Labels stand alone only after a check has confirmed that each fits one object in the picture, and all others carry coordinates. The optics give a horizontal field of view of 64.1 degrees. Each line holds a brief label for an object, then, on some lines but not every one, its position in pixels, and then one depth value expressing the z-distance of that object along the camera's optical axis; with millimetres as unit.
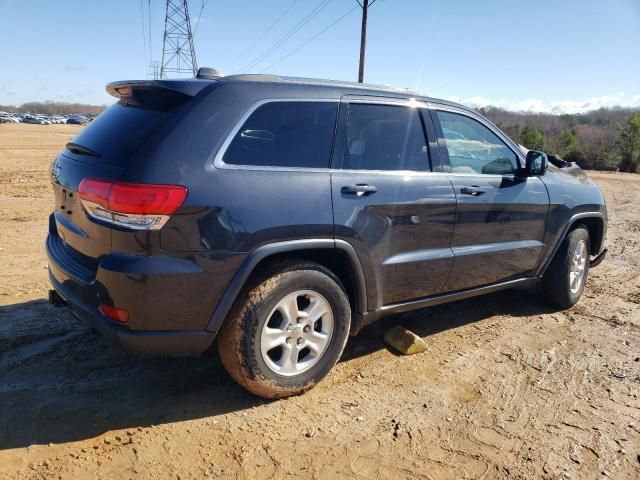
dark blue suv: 2602
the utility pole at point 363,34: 24438
